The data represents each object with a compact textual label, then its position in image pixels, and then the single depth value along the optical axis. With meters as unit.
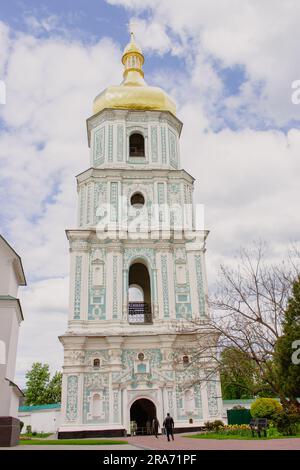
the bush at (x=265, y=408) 18.10
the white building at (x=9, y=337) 13.67
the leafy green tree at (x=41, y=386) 44.59
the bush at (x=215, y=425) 18.44
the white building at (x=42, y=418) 29.48
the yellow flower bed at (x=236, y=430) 16.62
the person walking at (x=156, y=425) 18.13
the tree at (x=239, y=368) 17.50
